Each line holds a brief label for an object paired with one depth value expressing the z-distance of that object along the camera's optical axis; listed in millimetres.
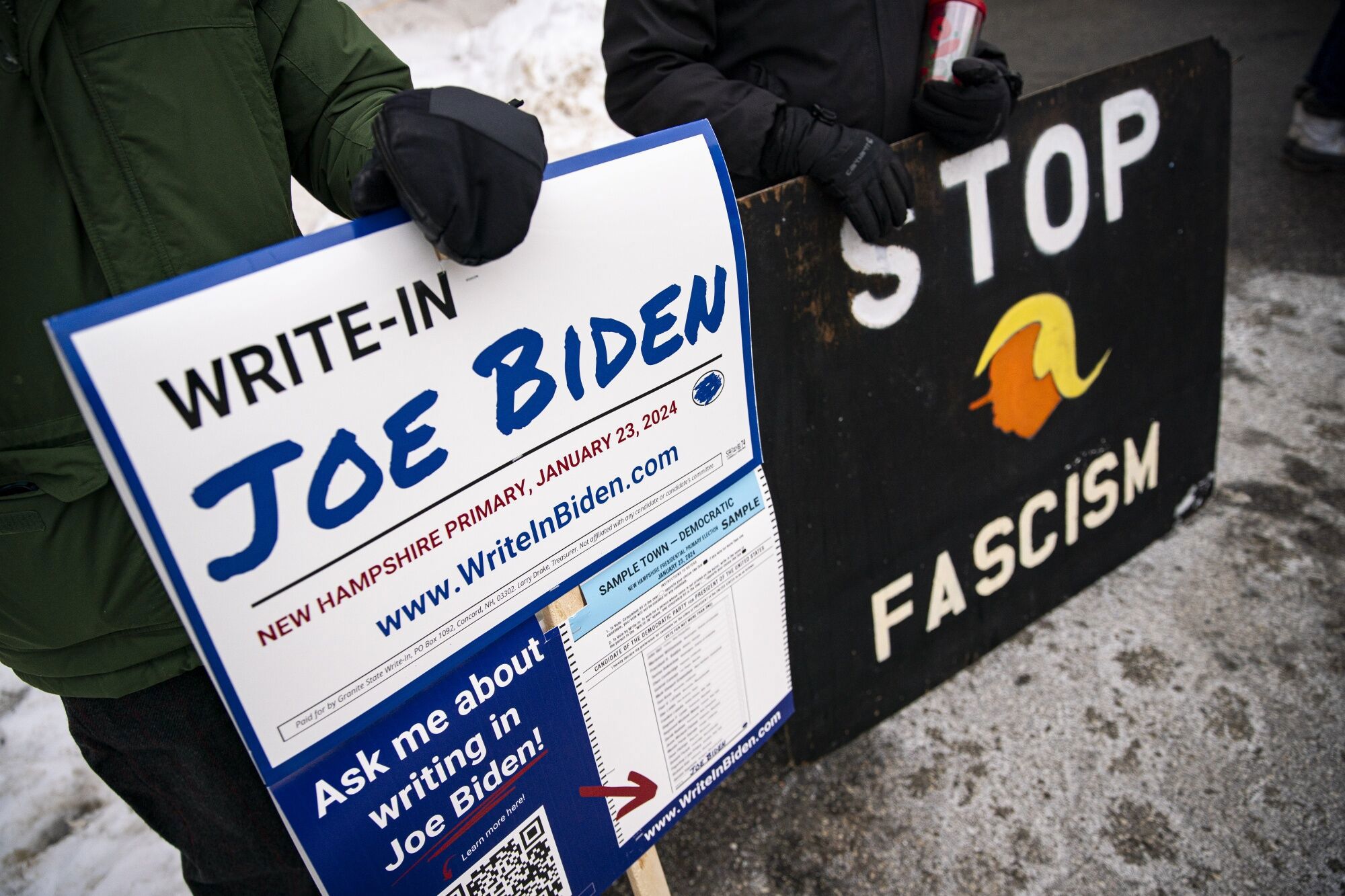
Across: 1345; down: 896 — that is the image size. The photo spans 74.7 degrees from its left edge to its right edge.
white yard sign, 830
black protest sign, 1670
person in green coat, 928
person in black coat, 1561
